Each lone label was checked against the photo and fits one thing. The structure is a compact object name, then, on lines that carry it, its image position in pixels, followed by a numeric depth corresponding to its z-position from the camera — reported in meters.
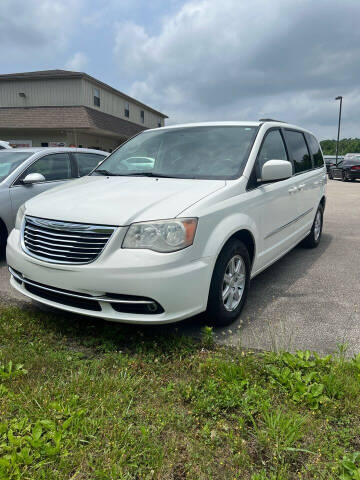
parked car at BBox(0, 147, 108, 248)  5.29
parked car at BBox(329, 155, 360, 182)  22.11
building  23.28
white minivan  2.78
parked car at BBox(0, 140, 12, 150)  9.21
